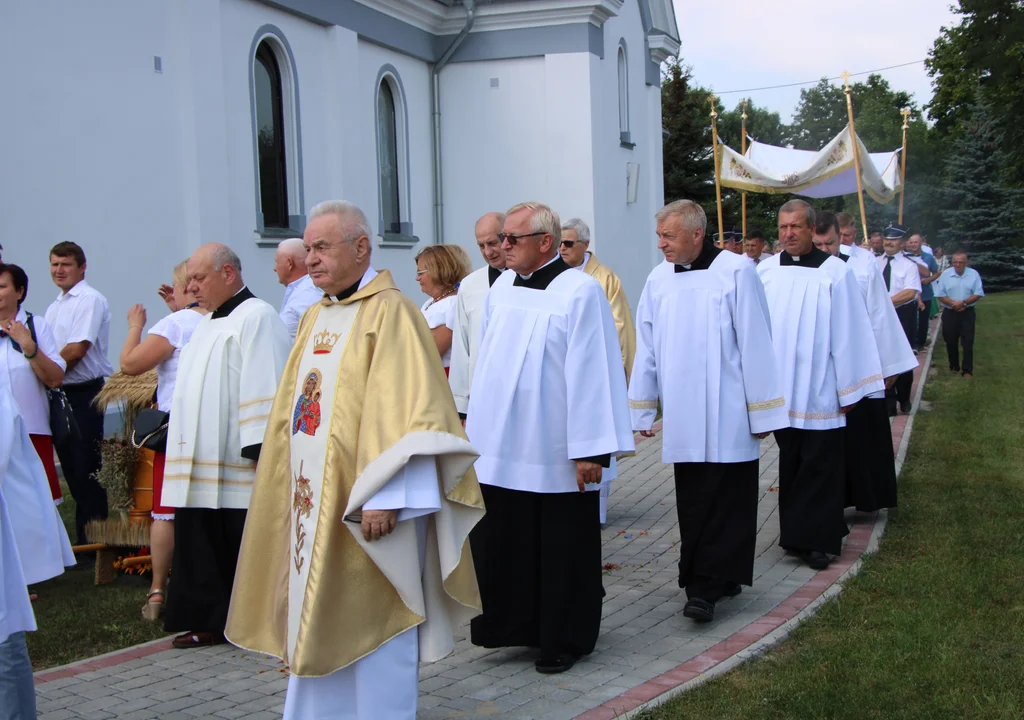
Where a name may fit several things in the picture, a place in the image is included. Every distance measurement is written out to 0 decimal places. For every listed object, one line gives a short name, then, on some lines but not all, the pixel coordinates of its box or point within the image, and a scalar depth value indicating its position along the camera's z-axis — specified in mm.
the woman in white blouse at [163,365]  6531
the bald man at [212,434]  5898
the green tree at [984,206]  44250
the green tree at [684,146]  49344
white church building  10961
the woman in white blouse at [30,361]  6863
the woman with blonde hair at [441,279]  7328
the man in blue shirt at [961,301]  17766
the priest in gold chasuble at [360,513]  4062
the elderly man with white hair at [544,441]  5316
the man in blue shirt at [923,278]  19750
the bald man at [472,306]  6859
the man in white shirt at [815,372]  7227
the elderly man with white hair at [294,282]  7613
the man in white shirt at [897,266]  15836
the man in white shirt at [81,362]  8219
